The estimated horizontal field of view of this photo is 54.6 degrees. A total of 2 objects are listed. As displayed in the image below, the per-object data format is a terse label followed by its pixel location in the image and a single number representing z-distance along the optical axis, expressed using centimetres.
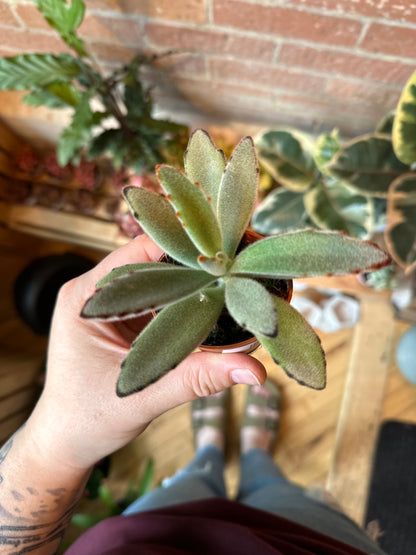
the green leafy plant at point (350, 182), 102
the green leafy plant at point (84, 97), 96
